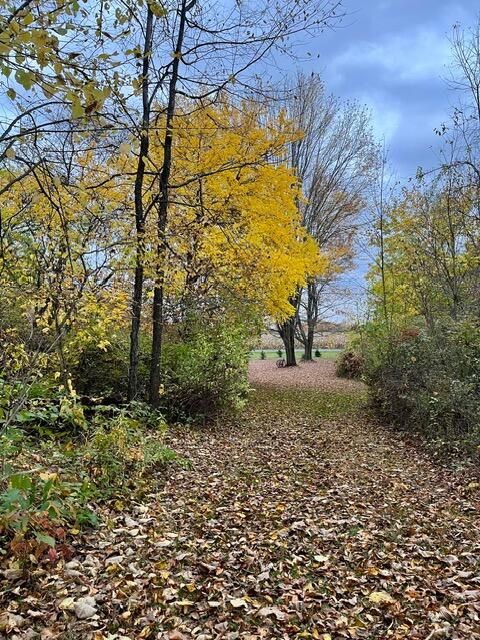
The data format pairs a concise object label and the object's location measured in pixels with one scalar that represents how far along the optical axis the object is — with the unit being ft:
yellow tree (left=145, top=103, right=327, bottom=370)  24.95
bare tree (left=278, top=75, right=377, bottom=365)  53.21
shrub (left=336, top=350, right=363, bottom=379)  50.13
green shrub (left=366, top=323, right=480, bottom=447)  19.02
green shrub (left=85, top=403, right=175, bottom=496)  12.64
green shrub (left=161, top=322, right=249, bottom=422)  22.50
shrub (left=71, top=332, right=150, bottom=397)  21.98
